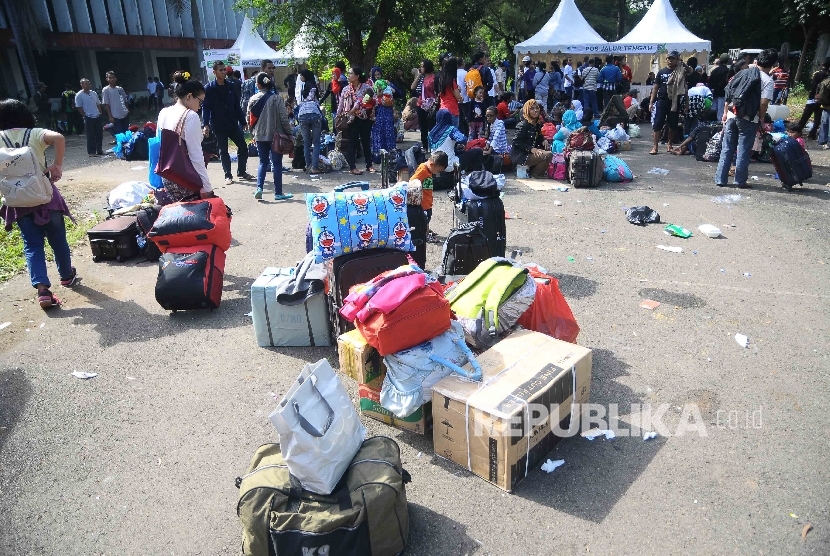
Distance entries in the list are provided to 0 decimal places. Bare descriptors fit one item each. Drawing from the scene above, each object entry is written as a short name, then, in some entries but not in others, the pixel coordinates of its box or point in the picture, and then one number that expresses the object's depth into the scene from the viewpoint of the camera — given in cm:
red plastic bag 416
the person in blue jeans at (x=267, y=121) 855
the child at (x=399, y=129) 1362
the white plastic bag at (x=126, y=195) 789
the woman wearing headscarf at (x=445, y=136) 880
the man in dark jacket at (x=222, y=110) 923
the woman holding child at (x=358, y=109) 1031
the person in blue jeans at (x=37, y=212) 513
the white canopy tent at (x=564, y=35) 1912
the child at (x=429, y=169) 582
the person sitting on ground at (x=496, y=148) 1033
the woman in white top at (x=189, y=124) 577
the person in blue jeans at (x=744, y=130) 839
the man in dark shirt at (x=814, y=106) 1283
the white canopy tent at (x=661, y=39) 1803
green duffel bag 253
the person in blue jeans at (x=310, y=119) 1033
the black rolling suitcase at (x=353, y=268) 420
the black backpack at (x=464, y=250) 518
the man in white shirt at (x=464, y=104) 1340
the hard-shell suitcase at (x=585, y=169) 940
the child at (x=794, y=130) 1162
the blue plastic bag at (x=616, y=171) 980
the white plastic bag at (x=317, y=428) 258
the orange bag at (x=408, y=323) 332
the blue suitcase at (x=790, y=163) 883
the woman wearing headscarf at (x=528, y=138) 1038
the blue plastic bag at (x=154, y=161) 653
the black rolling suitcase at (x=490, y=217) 558
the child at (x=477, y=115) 1260
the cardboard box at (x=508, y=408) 305
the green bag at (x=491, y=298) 381
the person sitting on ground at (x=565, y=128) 1074
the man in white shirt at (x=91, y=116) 1292
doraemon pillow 414
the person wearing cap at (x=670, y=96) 1173
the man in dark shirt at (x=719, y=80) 1328
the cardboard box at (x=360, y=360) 348
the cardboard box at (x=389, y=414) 350
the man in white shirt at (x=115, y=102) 1382
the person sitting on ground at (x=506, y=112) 1349
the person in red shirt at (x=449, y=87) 1005
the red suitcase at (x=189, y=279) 506
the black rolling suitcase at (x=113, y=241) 662
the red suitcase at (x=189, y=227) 519
